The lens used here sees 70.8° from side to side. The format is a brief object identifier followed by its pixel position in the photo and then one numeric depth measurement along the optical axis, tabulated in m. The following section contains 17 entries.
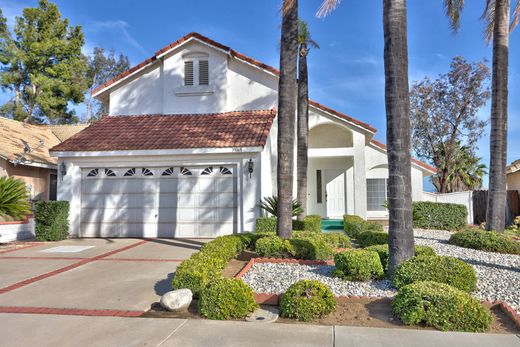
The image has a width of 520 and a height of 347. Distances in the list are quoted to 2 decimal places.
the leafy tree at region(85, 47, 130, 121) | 33.69
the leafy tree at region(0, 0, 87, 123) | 27.64
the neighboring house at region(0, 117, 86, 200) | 15.33
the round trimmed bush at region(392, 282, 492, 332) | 4.26
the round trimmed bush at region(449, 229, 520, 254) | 8.80
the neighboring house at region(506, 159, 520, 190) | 19.18
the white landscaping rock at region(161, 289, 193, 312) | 4.99
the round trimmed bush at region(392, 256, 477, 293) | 5.38
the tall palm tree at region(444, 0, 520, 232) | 10.07
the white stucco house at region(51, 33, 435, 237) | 12.20
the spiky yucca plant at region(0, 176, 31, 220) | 10.34
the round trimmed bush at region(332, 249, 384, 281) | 6.05
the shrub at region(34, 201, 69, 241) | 11.70
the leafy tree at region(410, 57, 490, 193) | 24.22
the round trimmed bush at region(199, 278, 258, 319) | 4.70
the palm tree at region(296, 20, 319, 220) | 12.92
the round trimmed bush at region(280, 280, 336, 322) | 4.65
